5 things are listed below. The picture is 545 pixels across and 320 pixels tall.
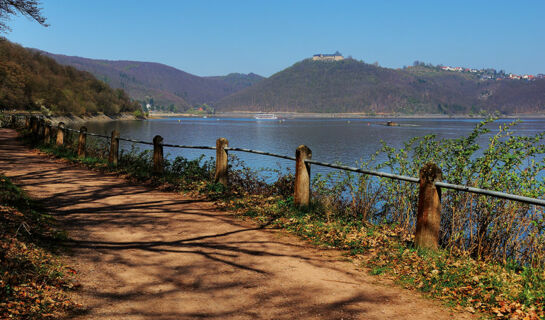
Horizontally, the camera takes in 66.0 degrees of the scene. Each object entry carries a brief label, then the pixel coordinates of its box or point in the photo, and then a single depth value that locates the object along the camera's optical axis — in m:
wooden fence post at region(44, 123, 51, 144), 21.80
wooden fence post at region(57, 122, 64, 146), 20.19
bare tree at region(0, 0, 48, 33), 18.80
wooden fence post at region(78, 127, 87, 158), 17.16
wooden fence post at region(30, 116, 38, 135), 24.66
